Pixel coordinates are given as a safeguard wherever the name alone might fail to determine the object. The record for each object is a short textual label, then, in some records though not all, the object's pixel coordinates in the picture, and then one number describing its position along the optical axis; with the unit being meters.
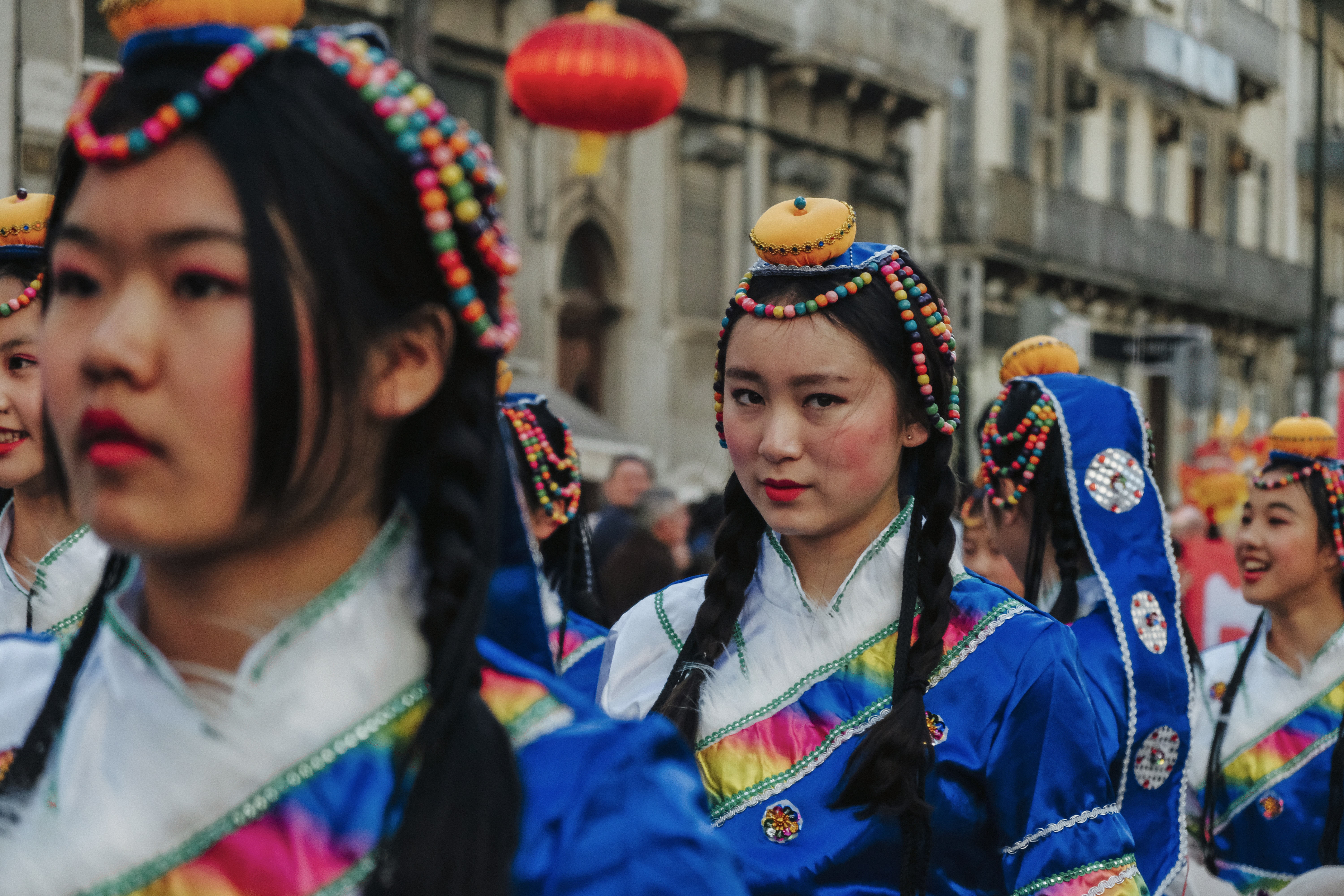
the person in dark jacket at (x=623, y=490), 8.08
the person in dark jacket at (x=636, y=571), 7.21
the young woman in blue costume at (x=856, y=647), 2.66
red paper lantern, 8.81
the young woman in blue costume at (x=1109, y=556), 4.17
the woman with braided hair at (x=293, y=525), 1.40
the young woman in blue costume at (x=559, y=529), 4.54
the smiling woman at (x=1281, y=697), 4.92
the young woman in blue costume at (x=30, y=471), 3.08
